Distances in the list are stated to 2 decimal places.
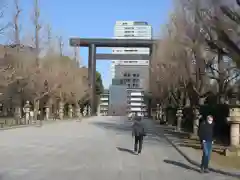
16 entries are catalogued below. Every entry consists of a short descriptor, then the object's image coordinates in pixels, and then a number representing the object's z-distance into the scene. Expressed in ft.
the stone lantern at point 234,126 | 38.26
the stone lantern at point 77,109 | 163.97
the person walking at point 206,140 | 26.49
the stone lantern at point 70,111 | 161.16
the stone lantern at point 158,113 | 159.96
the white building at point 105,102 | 290.89
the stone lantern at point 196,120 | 57.15
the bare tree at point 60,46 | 137.72
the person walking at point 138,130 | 36.61
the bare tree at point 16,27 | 92.05
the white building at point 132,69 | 267.76
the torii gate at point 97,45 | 161.31
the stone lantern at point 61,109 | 137.61
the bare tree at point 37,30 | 101.79
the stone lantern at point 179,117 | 78.12
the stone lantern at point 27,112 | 95.10
